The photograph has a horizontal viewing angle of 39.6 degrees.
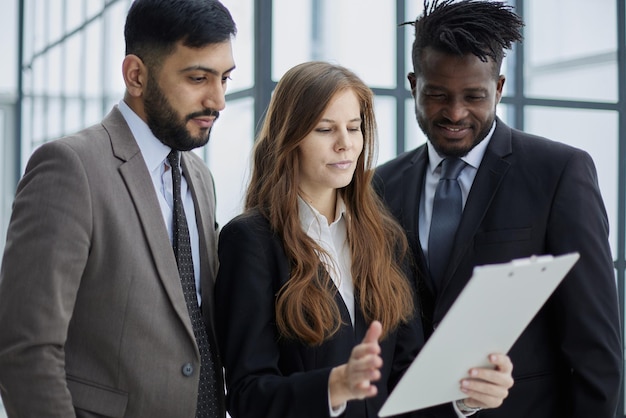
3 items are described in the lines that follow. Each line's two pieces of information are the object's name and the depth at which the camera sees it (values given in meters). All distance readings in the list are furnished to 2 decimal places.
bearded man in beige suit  1.83
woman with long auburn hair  2.07
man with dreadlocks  2.35
